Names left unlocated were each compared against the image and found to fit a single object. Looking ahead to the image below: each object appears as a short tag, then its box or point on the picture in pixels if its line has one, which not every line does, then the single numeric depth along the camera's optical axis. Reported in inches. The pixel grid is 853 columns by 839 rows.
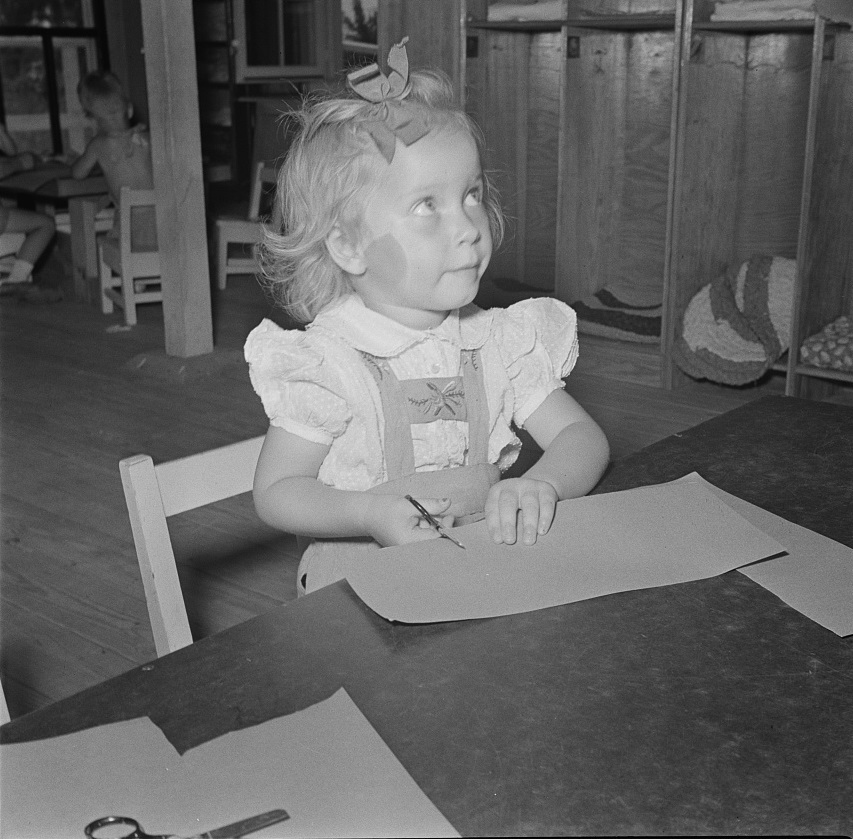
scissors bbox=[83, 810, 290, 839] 25.9
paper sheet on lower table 26.6
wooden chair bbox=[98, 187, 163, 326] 197.8
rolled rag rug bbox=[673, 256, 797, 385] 160.4
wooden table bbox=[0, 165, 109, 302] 233.8
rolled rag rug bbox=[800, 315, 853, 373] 148.2
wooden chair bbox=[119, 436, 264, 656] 47.3
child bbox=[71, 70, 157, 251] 227.6
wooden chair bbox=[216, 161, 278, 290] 222.5
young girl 48.6
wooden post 165.3
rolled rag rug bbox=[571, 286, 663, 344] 174.9
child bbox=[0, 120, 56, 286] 243.0
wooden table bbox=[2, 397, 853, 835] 27.5
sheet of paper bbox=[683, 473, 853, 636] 37.6
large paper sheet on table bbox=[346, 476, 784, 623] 37.7
